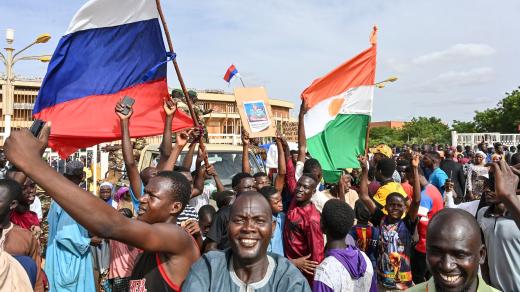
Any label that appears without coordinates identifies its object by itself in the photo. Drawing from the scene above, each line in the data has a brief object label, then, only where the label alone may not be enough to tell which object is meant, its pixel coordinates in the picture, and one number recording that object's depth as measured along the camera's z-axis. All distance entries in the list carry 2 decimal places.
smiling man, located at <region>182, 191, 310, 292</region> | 2.18
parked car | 6.85
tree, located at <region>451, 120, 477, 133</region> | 44.96
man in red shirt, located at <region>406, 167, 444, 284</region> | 4.59
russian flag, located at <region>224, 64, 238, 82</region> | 7.80
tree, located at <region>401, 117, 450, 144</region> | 49.22
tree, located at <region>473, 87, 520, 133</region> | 38.44
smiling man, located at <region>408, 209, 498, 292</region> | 1.86
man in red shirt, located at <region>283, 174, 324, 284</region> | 3.96
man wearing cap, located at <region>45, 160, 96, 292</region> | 4.27
